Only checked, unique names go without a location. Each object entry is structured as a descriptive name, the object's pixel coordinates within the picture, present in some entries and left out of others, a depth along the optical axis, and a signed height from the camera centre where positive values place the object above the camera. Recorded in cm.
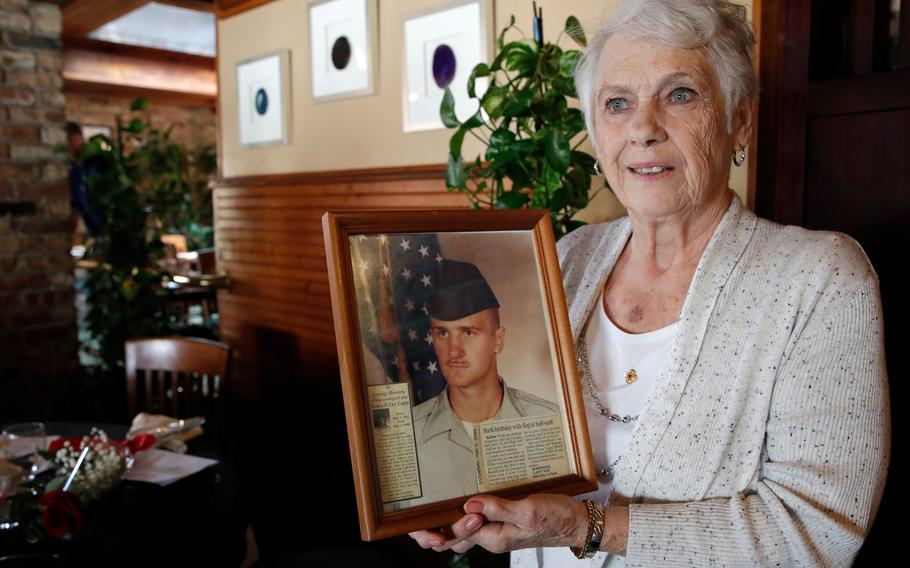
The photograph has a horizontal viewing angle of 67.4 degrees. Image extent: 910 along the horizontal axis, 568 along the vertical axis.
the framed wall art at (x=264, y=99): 381 +68
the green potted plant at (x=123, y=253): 398 -21
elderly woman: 98 -23
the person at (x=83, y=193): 402 +15
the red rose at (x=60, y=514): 141 -61
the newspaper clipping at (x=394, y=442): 95 -32
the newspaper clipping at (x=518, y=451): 101 -36
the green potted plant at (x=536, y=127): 188 +25
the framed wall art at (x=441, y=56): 271 +66
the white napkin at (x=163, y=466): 173 -65
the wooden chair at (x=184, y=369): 246 -56
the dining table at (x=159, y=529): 145 -69
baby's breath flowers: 158 -59
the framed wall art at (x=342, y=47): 324 +83
